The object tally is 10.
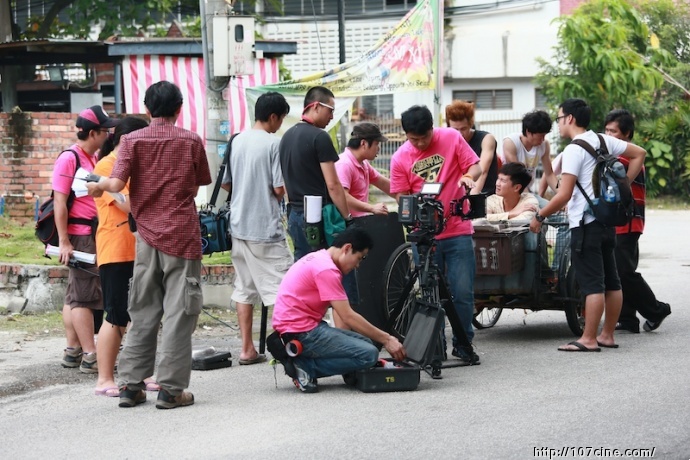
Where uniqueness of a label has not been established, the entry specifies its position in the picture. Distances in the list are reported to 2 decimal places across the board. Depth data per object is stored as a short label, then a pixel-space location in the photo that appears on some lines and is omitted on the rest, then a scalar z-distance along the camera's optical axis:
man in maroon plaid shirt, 11.62
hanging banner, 24.89
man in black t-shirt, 13.91
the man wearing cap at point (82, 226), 13.98
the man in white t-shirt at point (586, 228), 14.59
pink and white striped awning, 31.07
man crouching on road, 12.23
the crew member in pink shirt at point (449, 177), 14.03
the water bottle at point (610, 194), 14.34
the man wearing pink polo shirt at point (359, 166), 14.78
